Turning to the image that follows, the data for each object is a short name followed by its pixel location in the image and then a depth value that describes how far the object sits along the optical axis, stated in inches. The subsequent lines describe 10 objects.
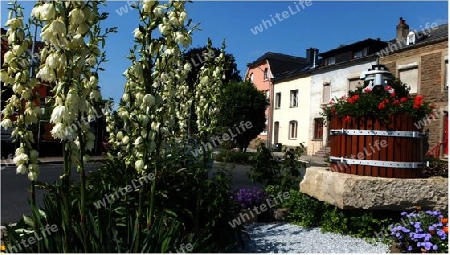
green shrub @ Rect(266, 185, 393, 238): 197.9
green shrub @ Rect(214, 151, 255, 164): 864.9
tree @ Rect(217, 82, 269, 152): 1083.8
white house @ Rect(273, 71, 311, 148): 1242.6
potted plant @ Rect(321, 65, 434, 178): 199.0
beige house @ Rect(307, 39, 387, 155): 1015.6
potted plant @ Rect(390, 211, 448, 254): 167.0
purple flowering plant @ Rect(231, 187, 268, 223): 221.0
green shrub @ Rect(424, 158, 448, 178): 238.5
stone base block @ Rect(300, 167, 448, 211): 190.5
